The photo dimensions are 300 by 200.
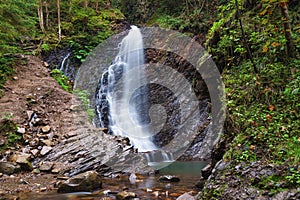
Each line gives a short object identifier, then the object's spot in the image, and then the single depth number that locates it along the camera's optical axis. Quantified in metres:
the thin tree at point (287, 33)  5.36
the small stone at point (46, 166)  7.46
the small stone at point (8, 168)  6.97
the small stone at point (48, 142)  8.68
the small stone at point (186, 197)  4.66
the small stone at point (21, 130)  8.73
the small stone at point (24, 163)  7.38
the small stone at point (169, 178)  6.92
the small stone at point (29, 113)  9.53
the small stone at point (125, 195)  5.33
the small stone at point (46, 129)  9.21
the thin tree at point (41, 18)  17.23
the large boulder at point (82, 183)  5.93
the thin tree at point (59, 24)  17.49
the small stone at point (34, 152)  8.13
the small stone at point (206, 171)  6.23
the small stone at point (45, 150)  8.22
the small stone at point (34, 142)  8.55
